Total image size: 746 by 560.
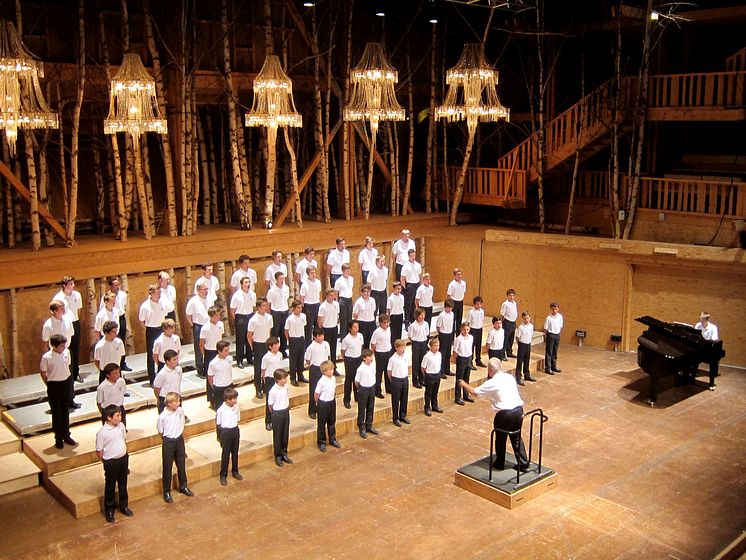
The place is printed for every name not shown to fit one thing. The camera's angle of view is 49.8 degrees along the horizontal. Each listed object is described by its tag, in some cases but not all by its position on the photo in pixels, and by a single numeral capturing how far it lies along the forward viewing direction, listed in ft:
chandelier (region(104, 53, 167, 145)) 31.86
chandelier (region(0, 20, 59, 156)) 30.09
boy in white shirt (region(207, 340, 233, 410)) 31.30
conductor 28.02
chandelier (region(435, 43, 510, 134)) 37.52
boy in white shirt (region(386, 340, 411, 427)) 34.30
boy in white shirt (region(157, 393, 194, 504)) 27.22
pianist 40.22
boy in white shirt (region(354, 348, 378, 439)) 33.12
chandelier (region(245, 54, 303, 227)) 35.65
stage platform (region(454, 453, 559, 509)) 27.89
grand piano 37.40
